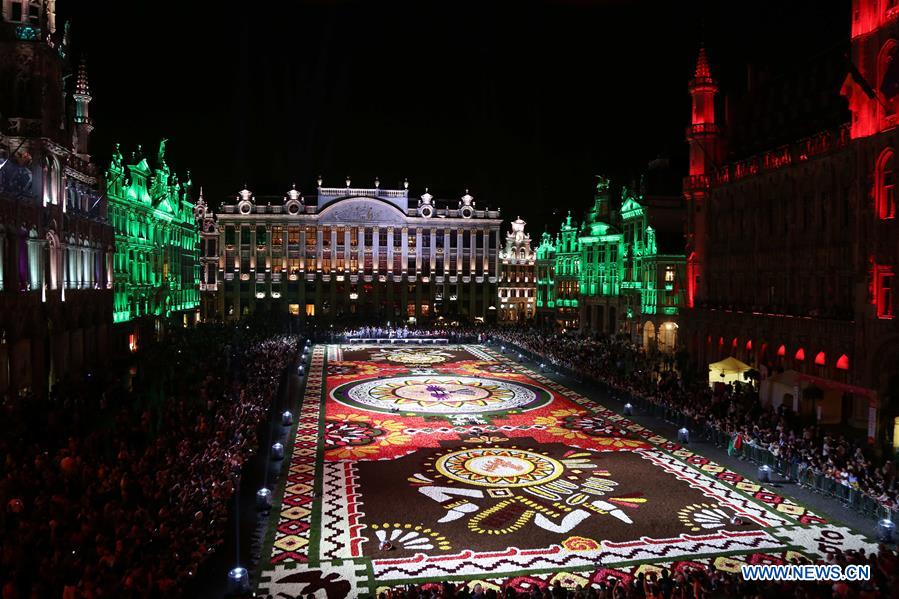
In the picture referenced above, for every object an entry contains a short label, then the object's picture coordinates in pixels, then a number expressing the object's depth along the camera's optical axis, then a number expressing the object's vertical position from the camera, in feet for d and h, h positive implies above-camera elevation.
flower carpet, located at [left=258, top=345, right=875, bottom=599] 45.96 -19.78
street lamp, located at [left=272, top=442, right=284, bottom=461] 70.33 -18.25
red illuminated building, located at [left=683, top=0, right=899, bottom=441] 79.82 +4.74
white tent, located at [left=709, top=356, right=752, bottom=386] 99.14 -13.69
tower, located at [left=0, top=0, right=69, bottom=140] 93.15 +31.82
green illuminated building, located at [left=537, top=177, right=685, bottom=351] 169.58 +2.63
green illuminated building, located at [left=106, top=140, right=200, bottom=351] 148.46 +9.55
